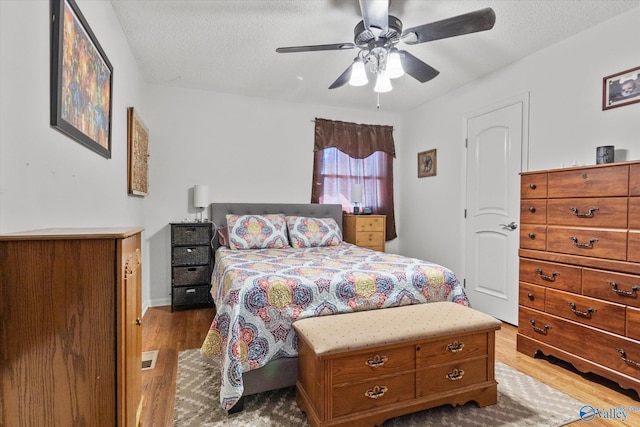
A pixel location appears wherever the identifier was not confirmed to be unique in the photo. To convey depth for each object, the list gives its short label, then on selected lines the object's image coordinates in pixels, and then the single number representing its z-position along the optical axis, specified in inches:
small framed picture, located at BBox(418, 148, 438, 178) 165.6
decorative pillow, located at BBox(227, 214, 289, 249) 133.0
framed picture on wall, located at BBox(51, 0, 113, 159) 54.6
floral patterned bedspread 70.5
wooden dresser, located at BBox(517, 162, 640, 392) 77.4
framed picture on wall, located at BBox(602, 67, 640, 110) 90.4
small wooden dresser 166.9
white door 124.4
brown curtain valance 173.8
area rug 67.6
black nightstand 137.9
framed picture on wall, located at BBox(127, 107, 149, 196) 107.7
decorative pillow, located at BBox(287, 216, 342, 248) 141.0
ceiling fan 70.7
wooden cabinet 37.2
